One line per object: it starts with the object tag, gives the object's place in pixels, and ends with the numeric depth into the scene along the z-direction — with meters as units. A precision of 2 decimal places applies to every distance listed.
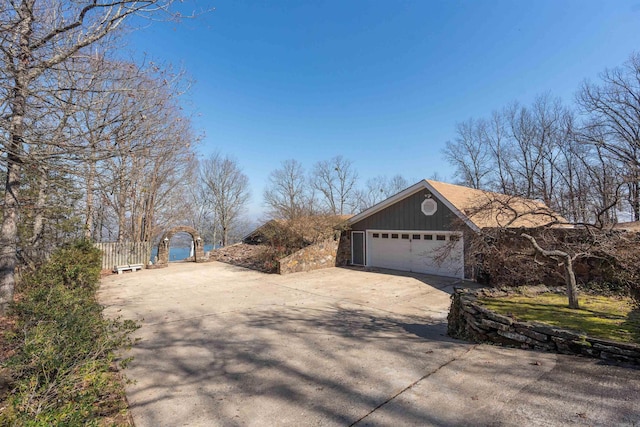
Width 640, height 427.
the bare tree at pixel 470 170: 29.06
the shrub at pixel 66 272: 6.90
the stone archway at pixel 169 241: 16.11
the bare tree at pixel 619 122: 18.72
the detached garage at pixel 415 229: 12.00
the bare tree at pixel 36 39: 4.22
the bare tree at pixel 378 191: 37.12
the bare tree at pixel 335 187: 36.59
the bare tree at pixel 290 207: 14.70
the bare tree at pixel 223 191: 30.48
